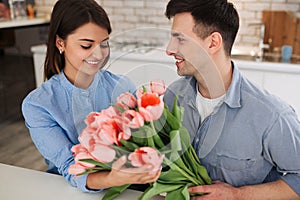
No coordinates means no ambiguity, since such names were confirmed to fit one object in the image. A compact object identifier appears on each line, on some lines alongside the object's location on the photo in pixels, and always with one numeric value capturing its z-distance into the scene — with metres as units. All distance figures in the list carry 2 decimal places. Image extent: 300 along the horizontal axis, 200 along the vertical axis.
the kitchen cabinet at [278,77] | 2.65
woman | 1.07
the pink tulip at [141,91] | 0.89
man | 1.06
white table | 1.16
